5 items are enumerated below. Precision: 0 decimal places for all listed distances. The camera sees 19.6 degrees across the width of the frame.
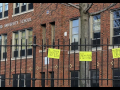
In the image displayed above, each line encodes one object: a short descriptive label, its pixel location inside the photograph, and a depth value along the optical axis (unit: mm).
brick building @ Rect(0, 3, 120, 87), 20375
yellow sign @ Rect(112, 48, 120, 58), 9258
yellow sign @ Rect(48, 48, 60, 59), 9430
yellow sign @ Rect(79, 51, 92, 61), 9258
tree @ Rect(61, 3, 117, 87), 9648
